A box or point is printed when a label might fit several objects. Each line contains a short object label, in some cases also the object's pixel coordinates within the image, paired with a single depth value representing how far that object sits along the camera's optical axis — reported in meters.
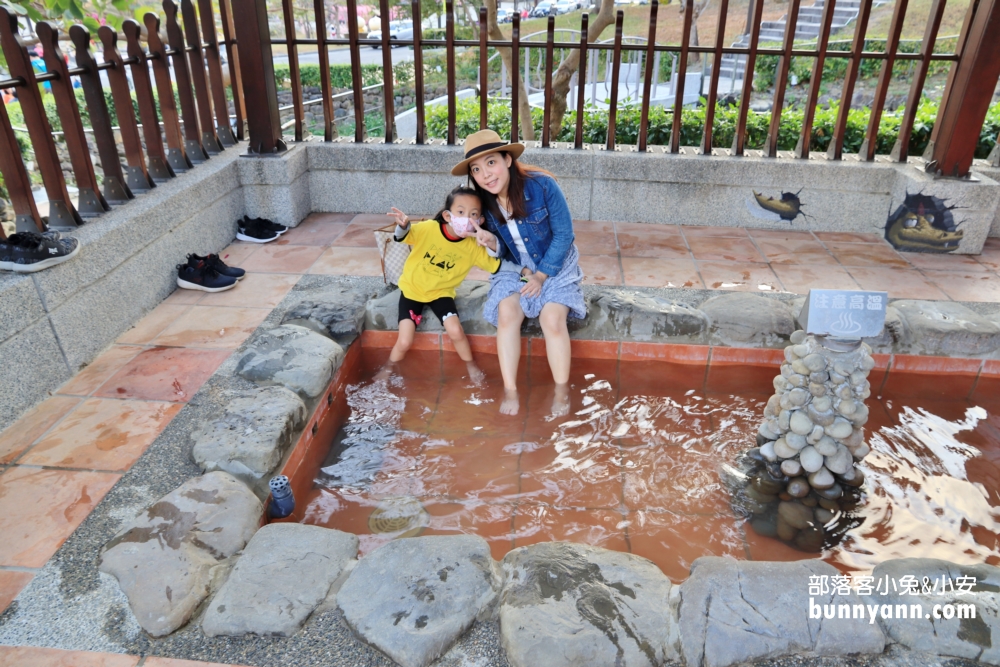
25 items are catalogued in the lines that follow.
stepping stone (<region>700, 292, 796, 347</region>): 3.62
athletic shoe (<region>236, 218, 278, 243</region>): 5.02
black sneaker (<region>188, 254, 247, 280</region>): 4.32
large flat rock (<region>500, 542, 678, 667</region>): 1.83
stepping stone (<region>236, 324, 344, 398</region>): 3.11
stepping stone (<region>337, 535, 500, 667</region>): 1.86
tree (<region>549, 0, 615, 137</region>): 6.13
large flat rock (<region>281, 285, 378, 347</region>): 3.65
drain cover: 2.59
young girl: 3.27
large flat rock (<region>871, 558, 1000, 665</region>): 1.84
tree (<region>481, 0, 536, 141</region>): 6.22
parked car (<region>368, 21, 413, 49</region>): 23.62
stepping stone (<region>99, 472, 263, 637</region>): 1.98
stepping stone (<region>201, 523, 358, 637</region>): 1.92
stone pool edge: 1.88
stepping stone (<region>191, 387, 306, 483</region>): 2.56
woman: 3.19
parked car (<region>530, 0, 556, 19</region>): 21.78
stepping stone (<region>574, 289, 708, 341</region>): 3.68
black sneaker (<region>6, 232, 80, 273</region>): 3.08
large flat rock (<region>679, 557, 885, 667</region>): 1.86
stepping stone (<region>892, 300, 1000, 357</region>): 3.54
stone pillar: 2.62
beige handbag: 3.69
